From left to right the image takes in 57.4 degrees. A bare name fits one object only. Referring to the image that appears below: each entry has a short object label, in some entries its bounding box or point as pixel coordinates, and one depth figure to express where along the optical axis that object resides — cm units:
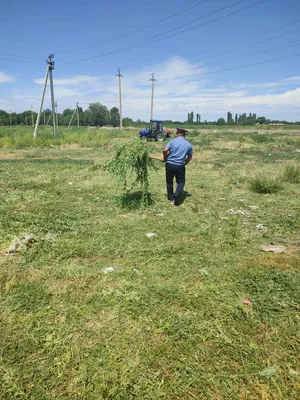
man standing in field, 583
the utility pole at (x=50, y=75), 2281
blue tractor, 2430
